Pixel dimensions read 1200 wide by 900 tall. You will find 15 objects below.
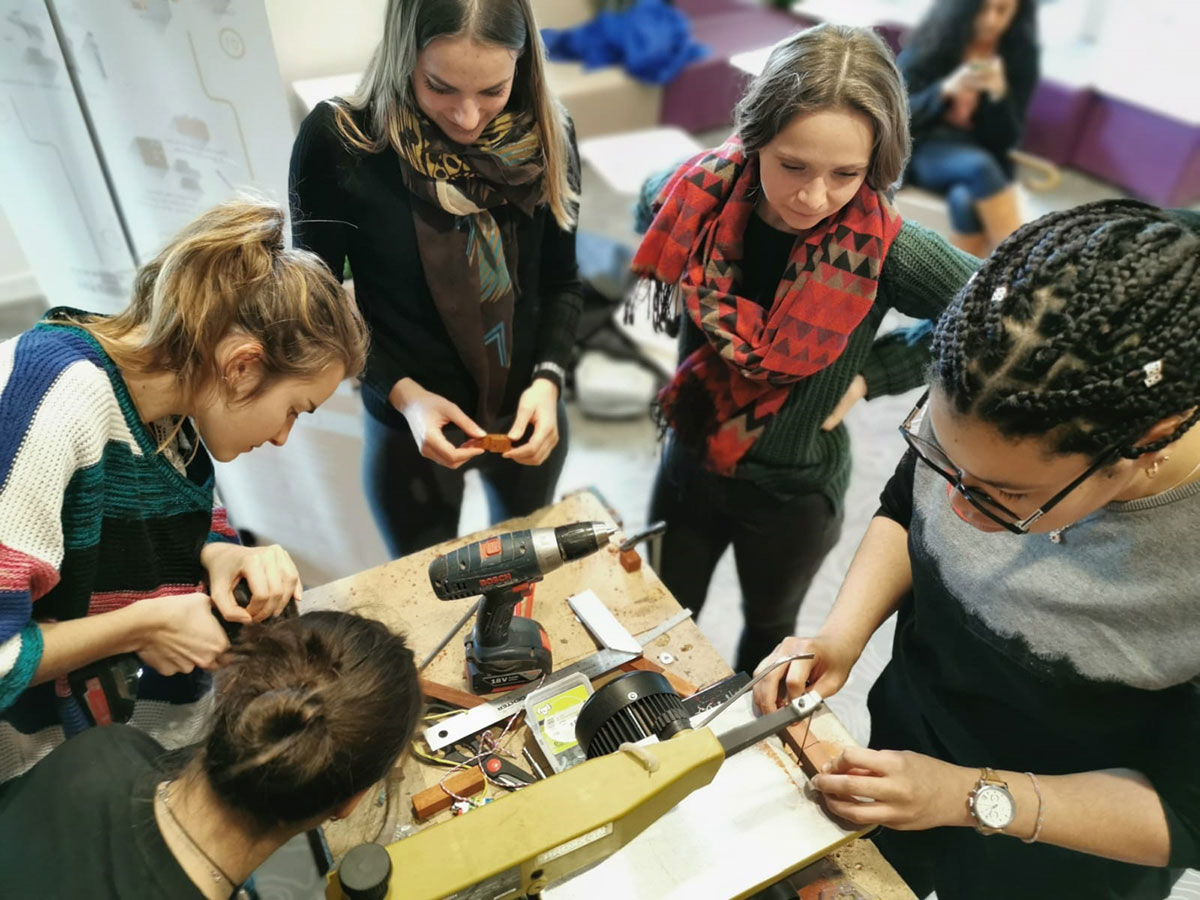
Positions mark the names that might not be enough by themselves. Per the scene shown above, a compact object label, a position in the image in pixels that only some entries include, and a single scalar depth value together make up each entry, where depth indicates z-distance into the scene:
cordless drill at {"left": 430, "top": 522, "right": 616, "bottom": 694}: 1.19
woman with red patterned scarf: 1.24
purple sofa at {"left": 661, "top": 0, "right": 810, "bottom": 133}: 4.52
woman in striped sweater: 1.00
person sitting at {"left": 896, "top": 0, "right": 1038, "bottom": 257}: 3.17
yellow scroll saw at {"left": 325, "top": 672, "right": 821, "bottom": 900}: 0.83
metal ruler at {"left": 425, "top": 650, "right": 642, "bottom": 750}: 1.21
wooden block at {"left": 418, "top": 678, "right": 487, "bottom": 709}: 1.27
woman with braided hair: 0.77
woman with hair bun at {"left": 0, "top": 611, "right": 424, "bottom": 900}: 0.92
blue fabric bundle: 4.25
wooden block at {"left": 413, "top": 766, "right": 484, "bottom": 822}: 1.13
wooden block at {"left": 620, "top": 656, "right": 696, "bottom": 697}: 1.27
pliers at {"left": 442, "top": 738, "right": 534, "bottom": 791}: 1.17
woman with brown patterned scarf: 1.28
